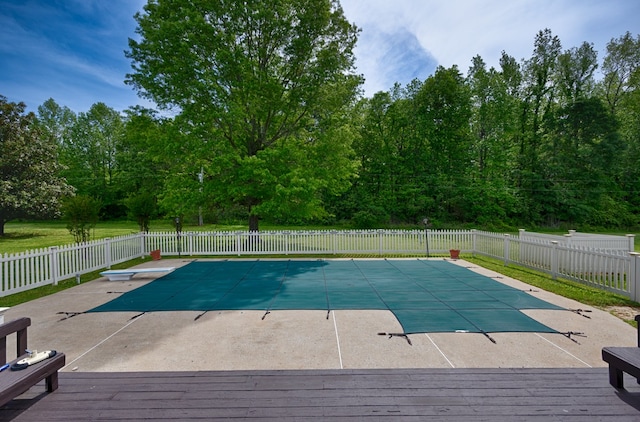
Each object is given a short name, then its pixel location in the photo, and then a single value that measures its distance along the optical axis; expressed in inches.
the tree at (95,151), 1429.6
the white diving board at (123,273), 319.3
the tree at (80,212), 425.2
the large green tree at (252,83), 487.5
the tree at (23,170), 841.5
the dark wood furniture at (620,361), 94.8
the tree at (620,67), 1091.3
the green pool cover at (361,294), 202.7
